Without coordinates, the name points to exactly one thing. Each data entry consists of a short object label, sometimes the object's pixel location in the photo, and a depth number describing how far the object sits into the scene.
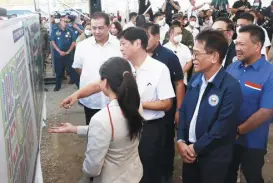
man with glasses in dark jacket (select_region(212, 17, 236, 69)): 3.10
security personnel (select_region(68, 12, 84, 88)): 7.31
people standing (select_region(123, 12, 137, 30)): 7.14
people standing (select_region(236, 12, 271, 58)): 3.75
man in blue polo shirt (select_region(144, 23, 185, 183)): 2.93
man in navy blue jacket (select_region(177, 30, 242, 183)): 1.96
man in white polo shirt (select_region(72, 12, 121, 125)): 3.14
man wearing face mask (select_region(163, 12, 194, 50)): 6.07
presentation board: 1.57
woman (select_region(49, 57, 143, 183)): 1.60
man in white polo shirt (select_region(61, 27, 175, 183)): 2.36
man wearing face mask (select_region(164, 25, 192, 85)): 4.58
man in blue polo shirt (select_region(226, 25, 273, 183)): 2.19
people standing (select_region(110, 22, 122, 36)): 5.77
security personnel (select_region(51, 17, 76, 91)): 7.42
